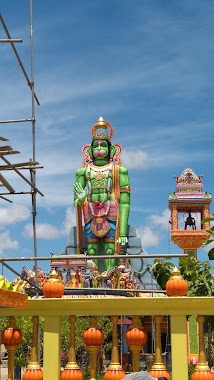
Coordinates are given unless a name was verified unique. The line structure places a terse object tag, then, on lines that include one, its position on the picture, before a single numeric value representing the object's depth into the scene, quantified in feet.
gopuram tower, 97.50
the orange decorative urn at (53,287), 19.22
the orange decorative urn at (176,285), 18.76
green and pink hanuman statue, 88.79
